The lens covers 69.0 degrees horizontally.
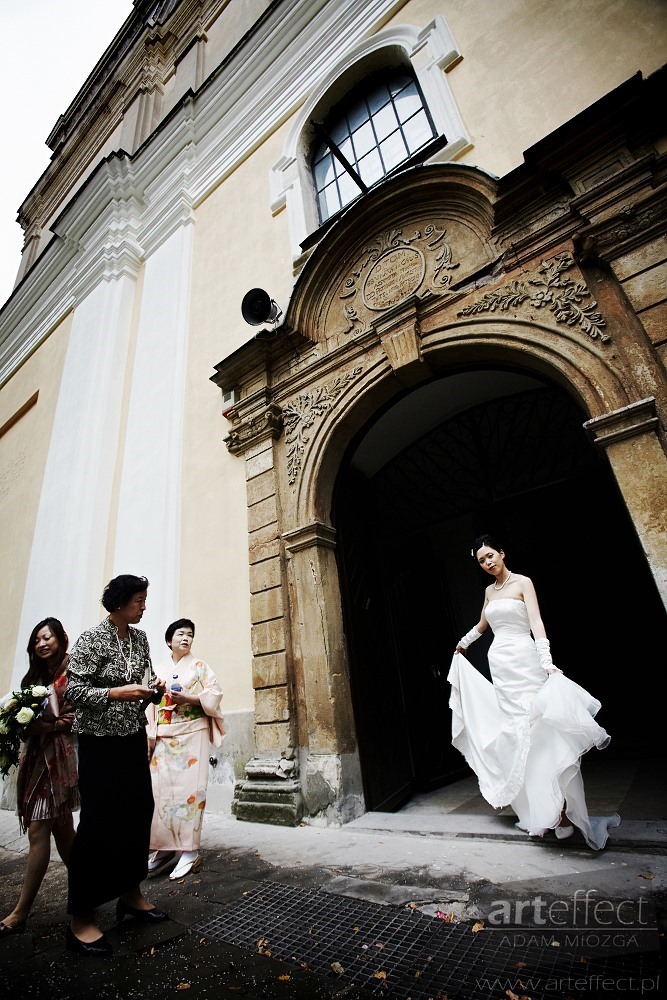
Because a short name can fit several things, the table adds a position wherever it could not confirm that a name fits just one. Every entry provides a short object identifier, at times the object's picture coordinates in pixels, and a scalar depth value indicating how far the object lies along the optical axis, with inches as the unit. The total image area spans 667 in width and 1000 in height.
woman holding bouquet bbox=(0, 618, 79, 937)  92.7
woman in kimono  116.7
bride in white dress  97.7
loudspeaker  203.0
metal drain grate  58.5
